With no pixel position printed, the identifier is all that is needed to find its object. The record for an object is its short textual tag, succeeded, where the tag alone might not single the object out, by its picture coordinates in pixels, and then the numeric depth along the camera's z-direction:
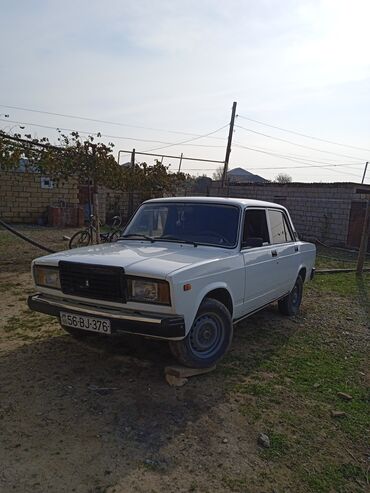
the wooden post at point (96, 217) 9.60
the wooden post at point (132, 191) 17.92
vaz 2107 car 3.47
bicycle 10.22
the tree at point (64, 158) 8.45
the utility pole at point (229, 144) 22.01
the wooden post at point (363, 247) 9.98
